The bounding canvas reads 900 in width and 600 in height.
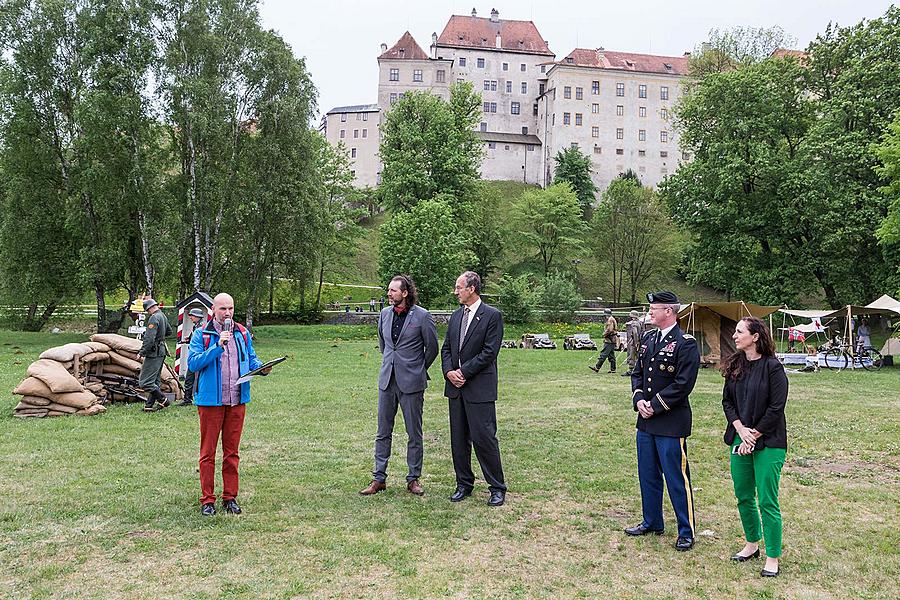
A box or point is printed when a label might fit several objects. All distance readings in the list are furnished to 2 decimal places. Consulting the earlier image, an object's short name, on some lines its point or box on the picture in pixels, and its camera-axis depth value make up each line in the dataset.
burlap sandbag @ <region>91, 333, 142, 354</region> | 12.95
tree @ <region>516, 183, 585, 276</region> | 57.91
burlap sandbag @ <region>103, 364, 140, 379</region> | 12.81
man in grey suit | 7.18
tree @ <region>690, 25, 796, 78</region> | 53.15
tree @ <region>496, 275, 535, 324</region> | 41.62
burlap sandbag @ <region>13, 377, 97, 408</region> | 11.27
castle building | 86.44
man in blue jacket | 6.32
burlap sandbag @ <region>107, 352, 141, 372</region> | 12.77
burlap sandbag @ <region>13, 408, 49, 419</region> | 11.17
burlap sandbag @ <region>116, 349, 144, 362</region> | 13.01
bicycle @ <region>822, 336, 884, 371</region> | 24.27
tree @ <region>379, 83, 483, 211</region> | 49.72
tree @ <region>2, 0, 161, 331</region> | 27.97
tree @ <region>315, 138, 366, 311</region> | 49.12
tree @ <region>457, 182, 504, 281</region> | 54.43
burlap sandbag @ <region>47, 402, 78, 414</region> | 11.36
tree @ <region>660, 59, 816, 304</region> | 35.97
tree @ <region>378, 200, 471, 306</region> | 42.12
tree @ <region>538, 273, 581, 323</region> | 42.53
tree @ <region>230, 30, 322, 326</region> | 31.67
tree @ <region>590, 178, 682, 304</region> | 57.88
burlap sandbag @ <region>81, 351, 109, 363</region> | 12.19
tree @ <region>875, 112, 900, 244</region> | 25.41
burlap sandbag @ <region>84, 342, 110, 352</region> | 12.48
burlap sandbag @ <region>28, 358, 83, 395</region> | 11.34
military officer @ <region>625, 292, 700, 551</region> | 5.65
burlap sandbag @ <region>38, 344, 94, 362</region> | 11.68
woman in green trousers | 5.11
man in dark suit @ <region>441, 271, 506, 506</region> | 6.82
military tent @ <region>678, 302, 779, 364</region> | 23.55
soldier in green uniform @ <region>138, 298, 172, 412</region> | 12.18
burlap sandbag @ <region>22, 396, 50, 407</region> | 11.27
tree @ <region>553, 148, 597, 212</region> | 76.62
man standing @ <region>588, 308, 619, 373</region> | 20.84
